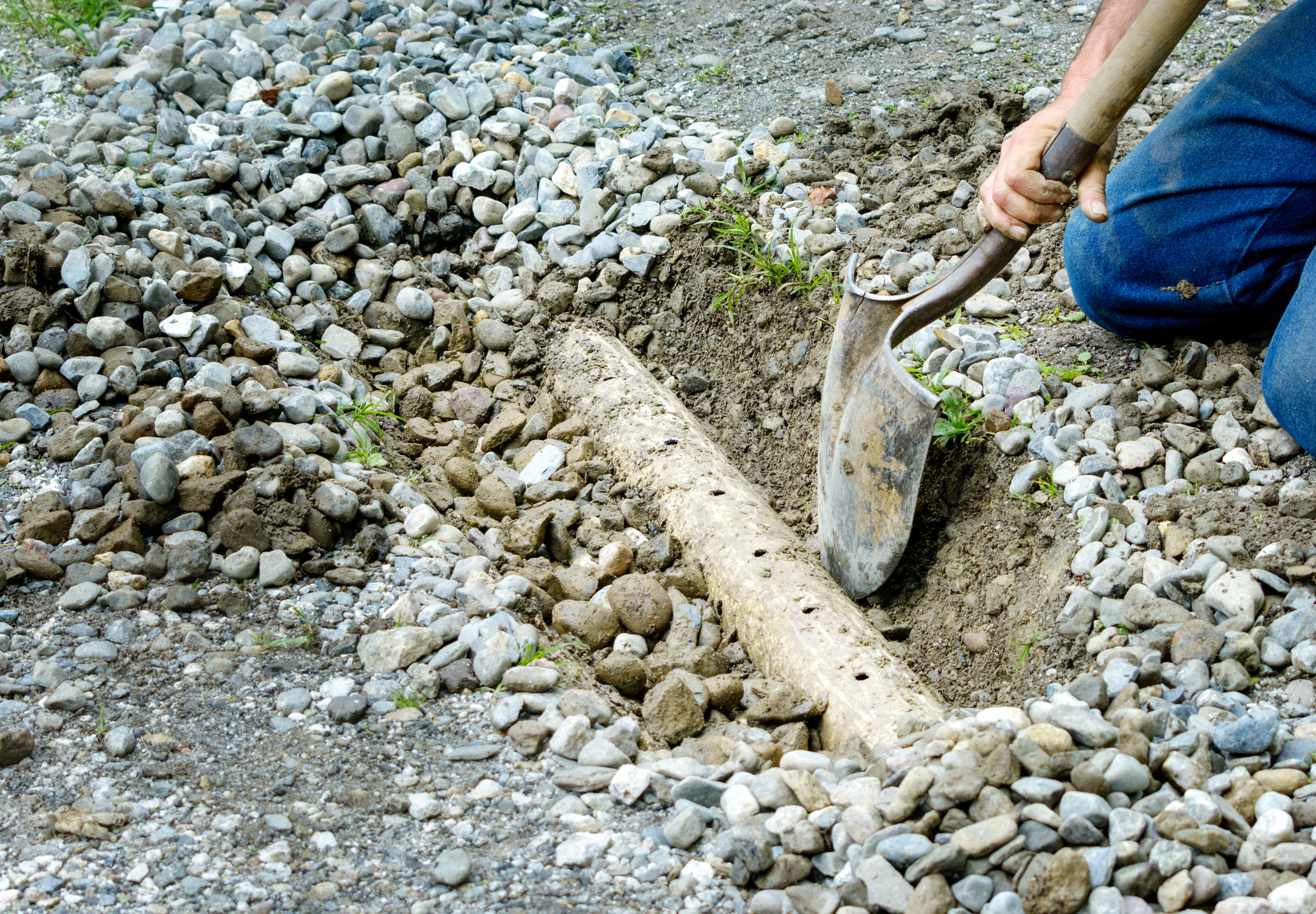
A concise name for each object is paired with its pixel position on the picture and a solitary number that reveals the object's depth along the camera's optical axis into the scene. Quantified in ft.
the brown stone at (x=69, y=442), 7.59
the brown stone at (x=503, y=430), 9.32
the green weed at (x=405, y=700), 6.11
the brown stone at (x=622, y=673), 6.87
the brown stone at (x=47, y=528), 6.97
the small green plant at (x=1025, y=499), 7.14
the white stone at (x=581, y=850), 4.93
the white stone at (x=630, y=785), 5.32
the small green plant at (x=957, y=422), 7.60
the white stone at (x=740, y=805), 5.14
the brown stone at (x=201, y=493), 7.22
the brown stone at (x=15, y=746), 5.33
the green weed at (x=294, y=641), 6.53
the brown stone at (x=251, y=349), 8.71
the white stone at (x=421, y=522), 7.62
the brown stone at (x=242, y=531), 7.07
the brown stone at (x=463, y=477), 8.76
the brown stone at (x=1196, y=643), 5.59
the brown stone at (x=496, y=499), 8.48
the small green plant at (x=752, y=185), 10.39
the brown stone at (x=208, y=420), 7.75
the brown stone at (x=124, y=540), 6.94
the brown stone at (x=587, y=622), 7.27
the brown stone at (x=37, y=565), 6.72
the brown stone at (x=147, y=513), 7.07
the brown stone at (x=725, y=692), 6.77
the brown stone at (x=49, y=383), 8.05
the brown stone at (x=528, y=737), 5.74
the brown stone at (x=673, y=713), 6.40
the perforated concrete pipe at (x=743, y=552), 6.61
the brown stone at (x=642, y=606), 7.47
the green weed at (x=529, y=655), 6.48
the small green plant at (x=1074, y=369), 7.71
